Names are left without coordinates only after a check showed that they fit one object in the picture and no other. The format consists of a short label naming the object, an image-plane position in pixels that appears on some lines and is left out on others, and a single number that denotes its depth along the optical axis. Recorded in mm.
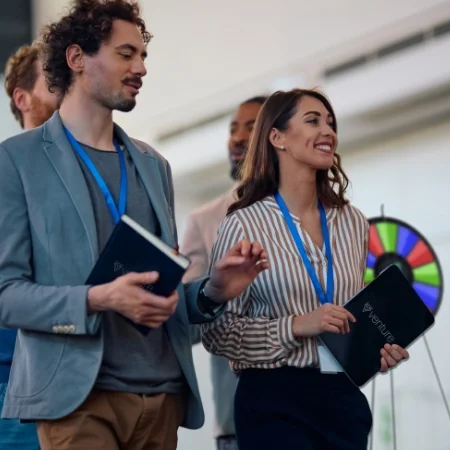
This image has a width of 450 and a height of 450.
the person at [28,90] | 6383
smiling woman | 4922
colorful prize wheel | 8719
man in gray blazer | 4137
